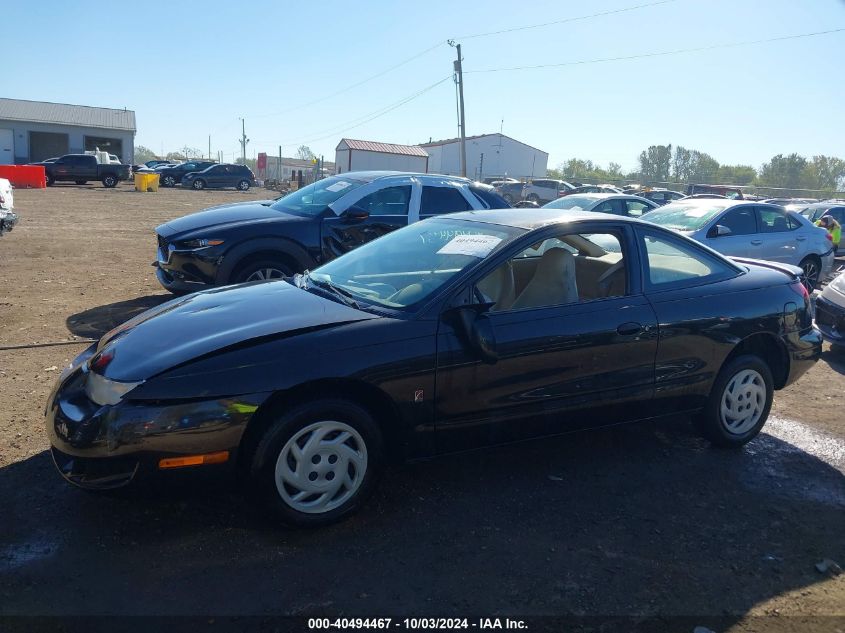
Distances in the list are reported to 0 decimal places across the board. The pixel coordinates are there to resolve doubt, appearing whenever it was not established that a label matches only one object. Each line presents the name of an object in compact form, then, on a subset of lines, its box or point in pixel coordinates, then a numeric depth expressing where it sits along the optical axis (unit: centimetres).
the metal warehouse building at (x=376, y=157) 3975
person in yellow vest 1396
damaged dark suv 692
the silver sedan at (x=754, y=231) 920
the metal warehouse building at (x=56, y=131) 4794
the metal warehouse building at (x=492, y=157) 5991
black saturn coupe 304
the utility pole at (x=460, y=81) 3483
